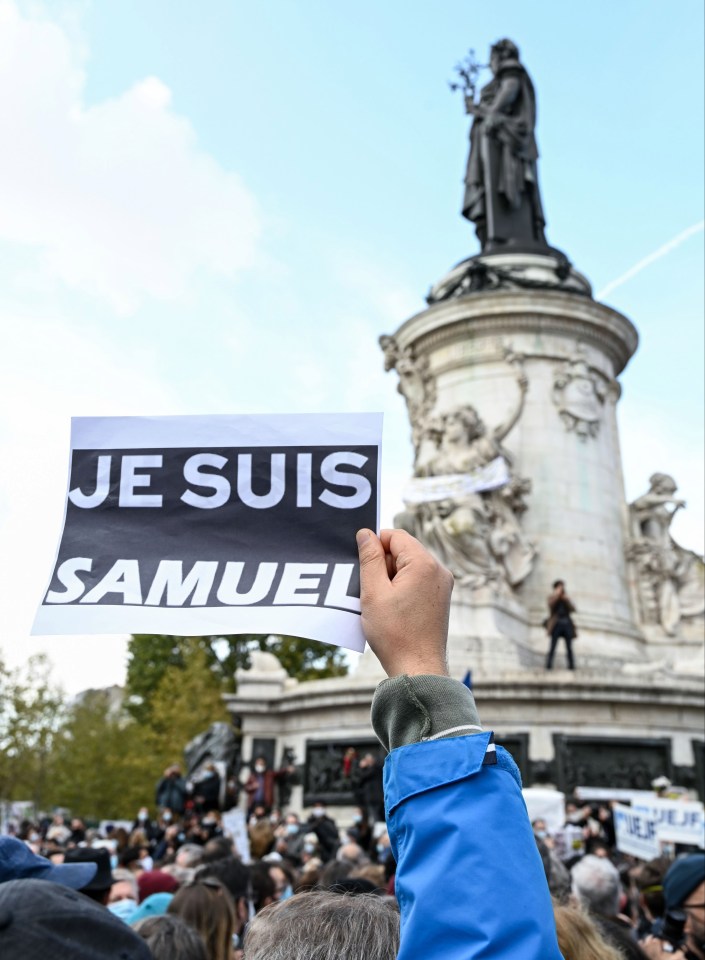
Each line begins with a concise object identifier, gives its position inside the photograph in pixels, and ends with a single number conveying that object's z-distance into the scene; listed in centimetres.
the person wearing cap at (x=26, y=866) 271
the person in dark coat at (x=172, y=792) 1479
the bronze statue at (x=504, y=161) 2405
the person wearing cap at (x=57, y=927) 182
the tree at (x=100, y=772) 3909
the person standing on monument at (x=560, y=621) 1583
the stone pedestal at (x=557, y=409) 1867
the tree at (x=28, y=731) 3750
